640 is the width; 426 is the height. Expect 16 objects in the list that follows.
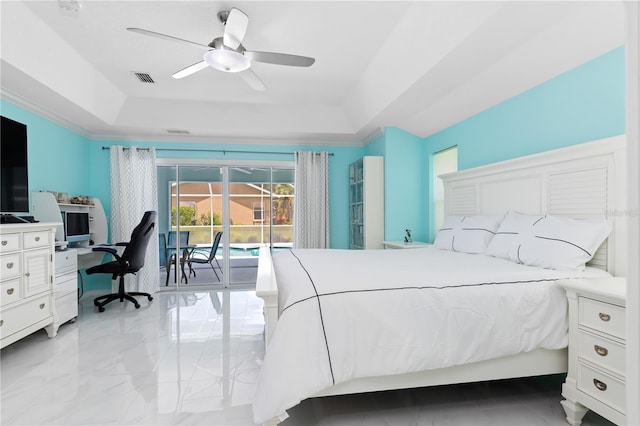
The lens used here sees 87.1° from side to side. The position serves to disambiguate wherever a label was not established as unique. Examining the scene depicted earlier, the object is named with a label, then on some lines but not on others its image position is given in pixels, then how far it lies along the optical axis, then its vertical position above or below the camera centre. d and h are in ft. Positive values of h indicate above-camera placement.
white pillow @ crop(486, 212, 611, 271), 6.63 -0.69
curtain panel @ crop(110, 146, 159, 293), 15.42 +0.68
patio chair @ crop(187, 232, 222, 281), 16.46 -2.26
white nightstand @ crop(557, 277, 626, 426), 5.10 -2.28
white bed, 4.95 -1.23
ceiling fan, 7.73 +3.83
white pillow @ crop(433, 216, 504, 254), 9.25 -0.70
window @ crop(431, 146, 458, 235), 13.48 +1.40
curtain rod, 16.31 +2.99
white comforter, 4.96 -1.84
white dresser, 8.17 -1.78
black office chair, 12.75 -1.86
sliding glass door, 16.70 -0.34
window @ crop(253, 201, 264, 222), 17.94 -0.06
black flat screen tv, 9.43 +1.29
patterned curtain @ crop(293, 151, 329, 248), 16.88 +0.38
